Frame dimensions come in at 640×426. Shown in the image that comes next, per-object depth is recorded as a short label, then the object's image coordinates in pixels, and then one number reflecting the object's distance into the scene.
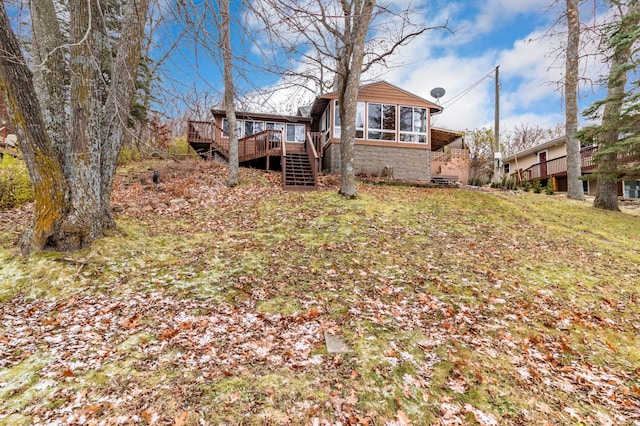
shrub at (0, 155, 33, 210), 7.10
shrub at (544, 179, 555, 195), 14.60
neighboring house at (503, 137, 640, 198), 17.47
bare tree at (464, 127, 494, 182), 25.22
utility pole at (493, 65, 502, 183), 16.70
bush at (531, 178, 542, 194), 15.47
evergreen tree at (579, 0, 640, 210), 8.30
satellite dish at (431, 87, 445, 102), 18.83
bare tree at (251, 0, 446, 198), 9.45
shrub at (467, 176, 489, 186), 16.11
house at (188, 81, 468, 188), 14.48
